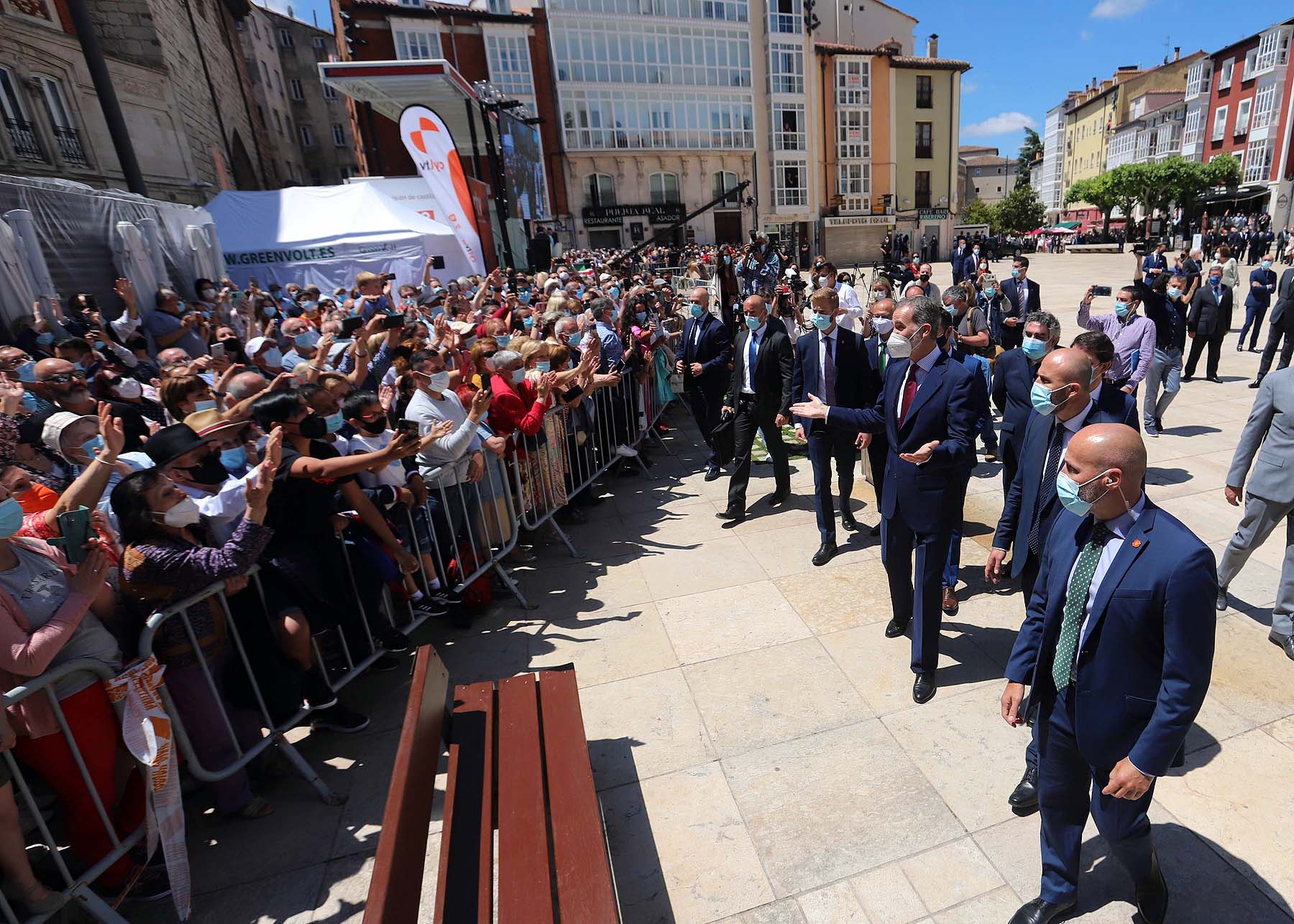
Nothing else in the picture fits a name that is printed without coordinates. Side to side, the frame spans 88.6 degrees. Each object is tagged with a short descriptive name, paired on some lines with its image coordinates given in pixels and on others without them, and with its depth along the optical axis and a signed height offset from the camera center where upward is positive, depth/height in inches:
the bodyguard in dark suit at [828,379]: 207.9 -44.2
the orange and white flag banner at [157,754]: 102.5 -65.4
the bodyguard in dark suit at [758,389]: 238.8 -51.2
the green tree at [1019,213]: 2245.3 -0.1
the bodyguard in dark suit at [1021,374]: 176.4 -42.5
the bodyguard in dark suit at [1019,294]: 353.1 -41.4
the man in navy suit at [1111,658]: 75.2 -53.5
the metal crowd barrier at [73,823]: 91.2 -71.5
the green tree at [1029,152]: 3705.7 +317.6
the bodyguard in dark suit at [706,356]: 290.4 -44.8
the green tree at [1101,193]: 2081.7 +34.2
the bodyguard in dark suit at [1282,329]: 341.1 -72.3
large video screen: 807.1 +134.8
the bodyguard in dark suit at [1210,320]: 366.6 -69.0
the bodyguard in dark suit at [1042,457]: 116.3 -46.8
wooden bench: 79.7 -73.6
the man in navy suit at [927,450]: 142.8 -46.6
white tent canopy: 576.4 +43.2
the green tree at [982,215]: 2319.1 +9.2
